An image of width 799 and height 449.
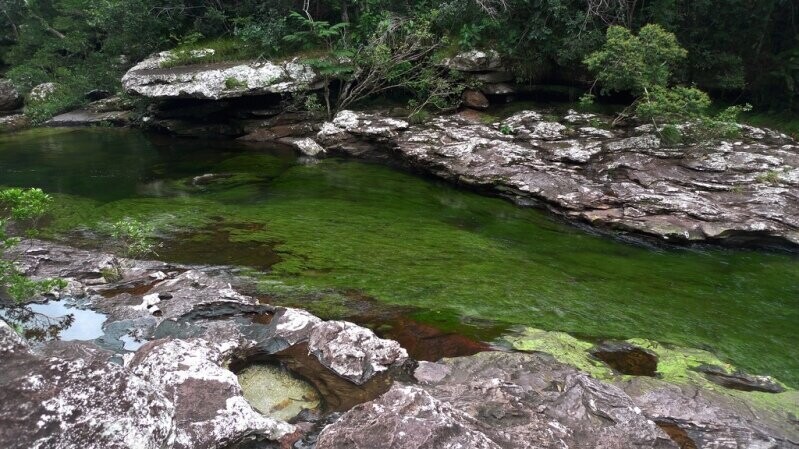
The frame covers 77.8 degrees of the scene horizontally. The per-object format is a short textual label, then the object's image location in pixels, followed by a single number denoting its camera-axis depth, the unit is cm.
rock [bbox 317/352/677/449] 321
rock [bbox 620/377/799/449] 417
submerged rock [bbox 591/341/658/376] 542
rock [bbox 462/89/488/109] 1670
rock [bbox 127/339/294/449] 342
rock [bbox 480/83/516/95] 1666
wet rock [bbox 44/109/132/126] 2317
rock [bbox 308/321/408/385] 485
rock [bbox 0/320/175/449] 267
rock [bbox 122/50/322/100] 1708
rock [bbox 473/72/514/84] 1658
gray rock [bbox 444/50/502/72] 1620
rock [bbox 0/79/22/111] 2478
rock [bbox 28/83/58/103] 2494
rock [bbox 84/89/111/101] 2505
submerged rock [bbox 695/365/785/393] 520
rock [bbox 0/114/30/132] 2191
